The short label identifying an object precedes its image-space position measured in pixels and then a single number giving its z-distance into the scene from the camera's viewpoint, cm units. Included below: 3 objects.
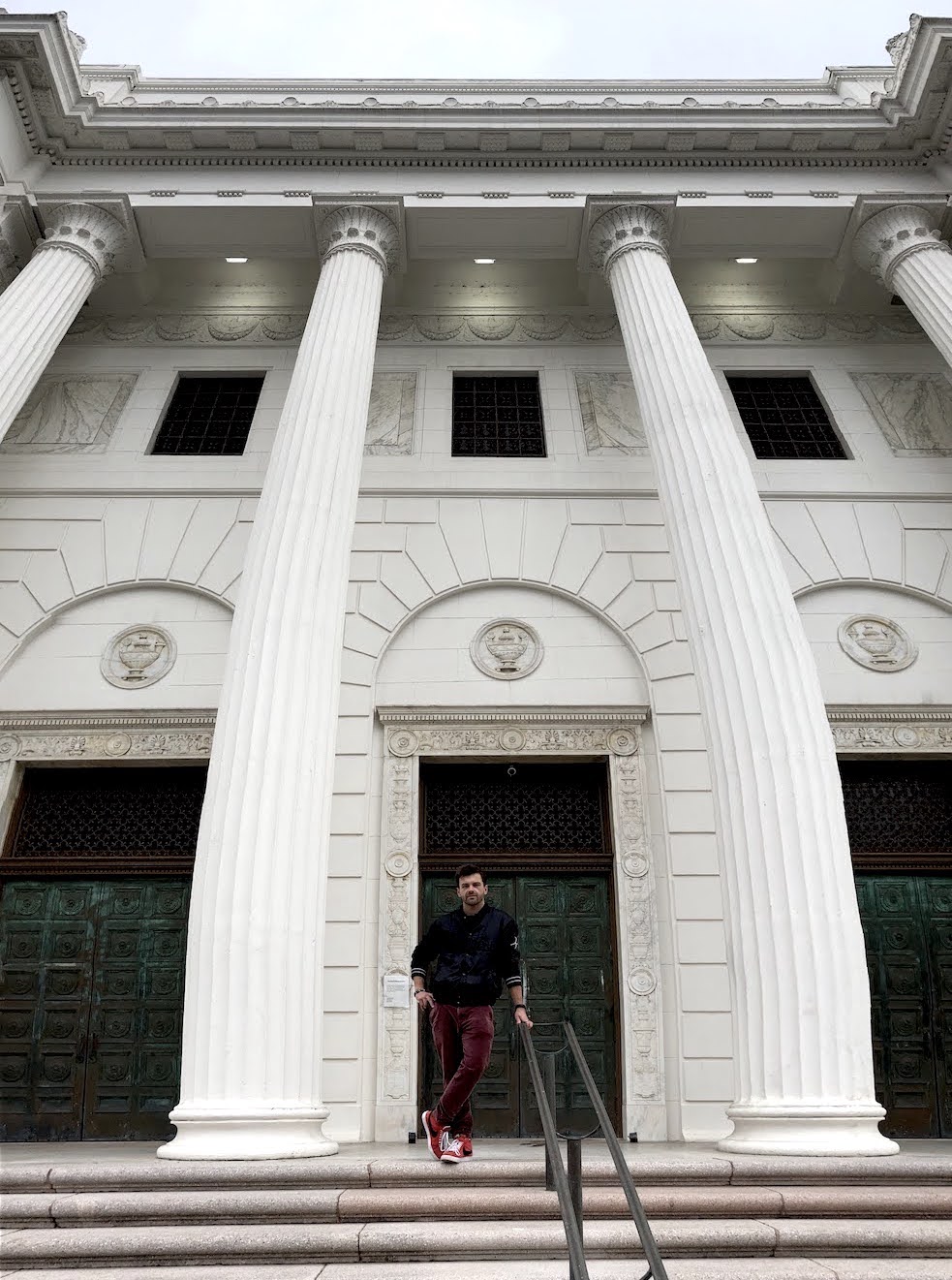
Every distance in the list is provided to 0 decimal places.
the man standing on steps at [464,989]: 487
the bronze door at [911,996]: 770
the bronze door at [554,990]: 765
